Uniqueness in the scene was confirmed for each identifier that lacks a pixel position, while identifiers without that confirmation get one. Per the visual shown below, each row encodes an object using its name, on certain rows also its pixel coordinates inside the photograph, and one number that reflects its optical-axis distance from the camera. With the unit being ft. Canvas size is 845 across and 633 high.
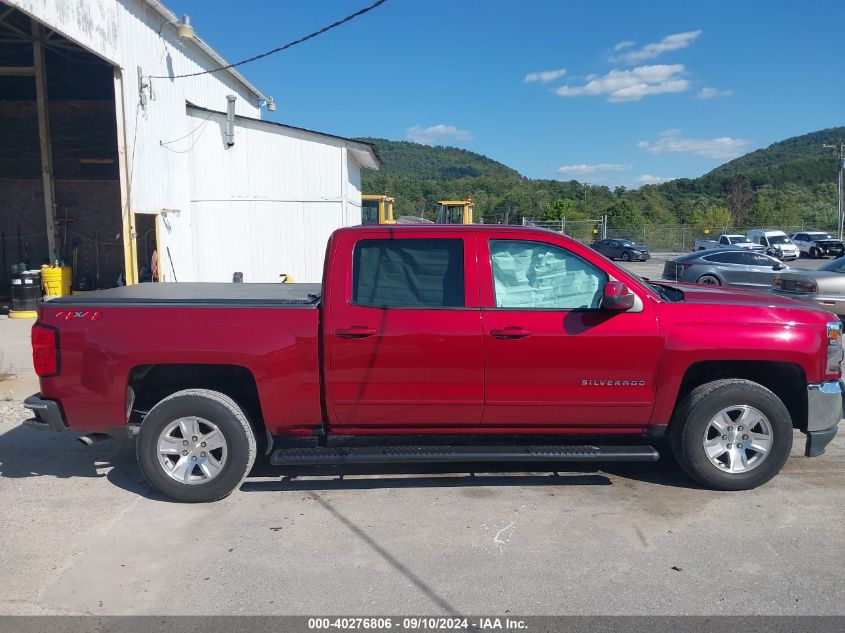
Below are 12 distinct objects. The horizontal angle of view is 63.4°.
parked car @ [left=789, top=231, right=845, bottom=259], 142.00
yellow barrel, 52.85
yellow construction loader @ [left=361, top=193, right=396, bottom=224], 75.15
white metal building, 49.06
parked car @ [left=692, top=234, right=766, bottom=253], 132.67
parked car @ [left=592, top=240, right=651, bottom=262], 140.05
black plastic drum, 48.29
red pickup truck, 15.56
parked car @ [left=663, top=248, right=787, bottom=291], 61.05
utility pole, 169.99
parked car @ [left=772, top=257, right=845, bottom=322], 38.83
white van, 134.12
